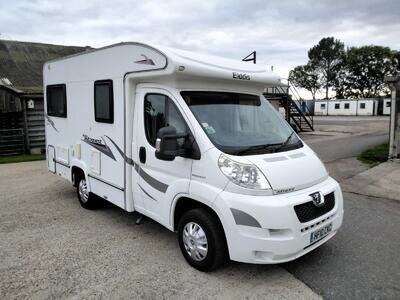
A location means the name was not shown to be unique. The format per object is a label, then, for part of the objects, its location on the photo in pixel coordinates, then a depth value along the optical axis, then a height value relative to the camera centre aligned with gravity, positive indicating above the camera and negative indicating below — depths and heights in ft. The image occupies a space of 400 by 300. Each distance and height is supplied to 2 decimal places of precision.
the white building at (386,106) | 149.38 +1.56
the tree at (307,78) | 239.50 +21.31
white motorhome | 11.62 -1.82
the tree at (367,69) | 203.00 +23.82
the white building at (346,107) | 151.79 +1.15
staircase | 68.72 +0.70
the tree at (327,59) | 234.58 +34.16
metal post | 36.37 -1.05
